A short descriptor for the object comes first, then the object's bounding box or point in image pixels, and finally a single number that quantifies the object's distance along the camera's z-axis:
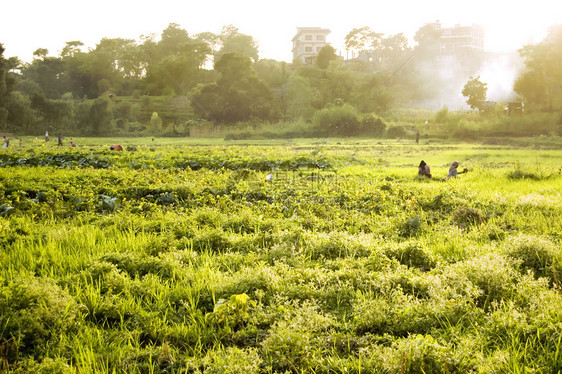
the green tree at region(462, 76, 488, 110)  43.84
